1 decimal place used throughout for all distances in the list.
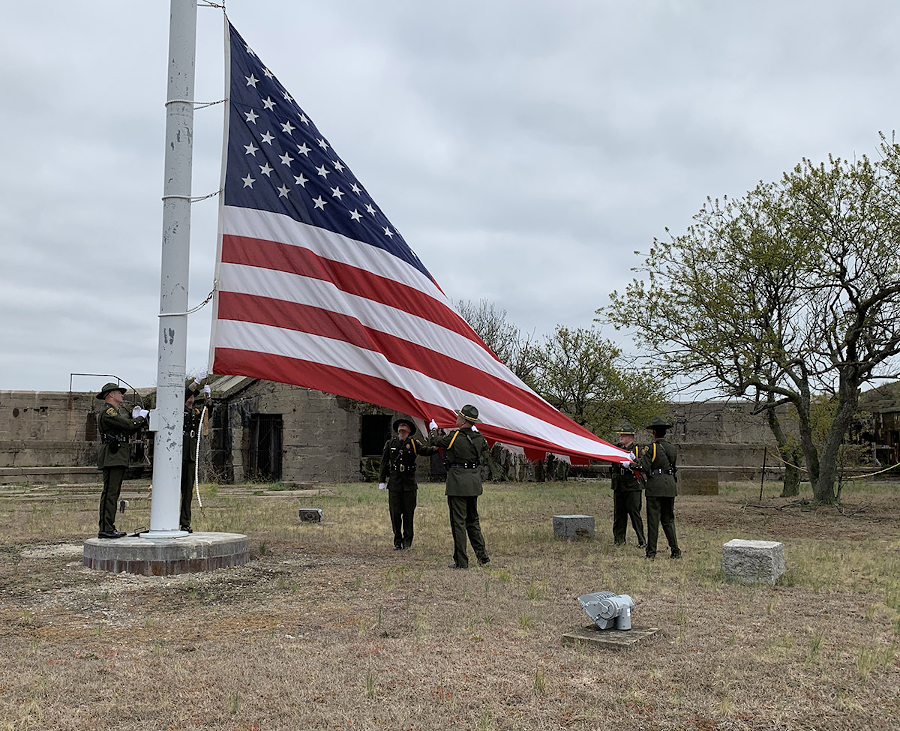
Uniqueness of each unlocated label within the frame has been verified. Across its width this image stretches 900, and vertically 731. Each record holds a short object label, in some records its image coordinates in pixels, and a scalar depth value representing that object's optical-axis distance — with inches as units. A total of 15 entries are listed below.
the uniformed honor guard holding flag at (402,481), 436.5
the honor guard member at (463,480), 371.9
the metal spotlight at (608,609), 239.0
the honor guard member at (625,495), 457.7
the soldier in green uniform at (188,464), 411.5
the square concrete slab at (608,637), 227.5
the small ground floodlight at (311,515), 578.2
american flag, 335.9
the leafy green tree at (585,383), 1200.2
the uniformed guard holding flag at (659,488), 420.2
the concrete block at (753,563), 338.6
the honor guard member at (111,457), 372.8
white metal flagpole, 343.3
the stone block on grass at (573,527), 491.5
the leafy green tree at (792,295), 677.9
